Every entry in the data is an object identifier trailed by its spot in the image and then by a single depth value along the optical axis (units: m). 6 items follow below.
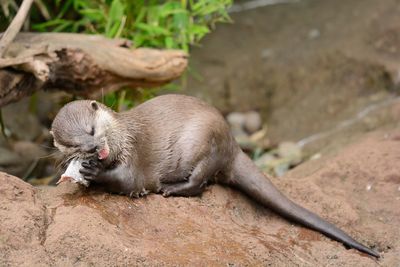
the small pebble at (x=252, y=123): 11.61
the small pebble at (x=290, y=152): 10.01
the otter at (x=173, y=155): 5.73
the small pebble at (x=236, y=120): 11.65
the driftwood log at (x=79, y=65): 6.78
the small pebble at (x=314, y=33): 12.29
